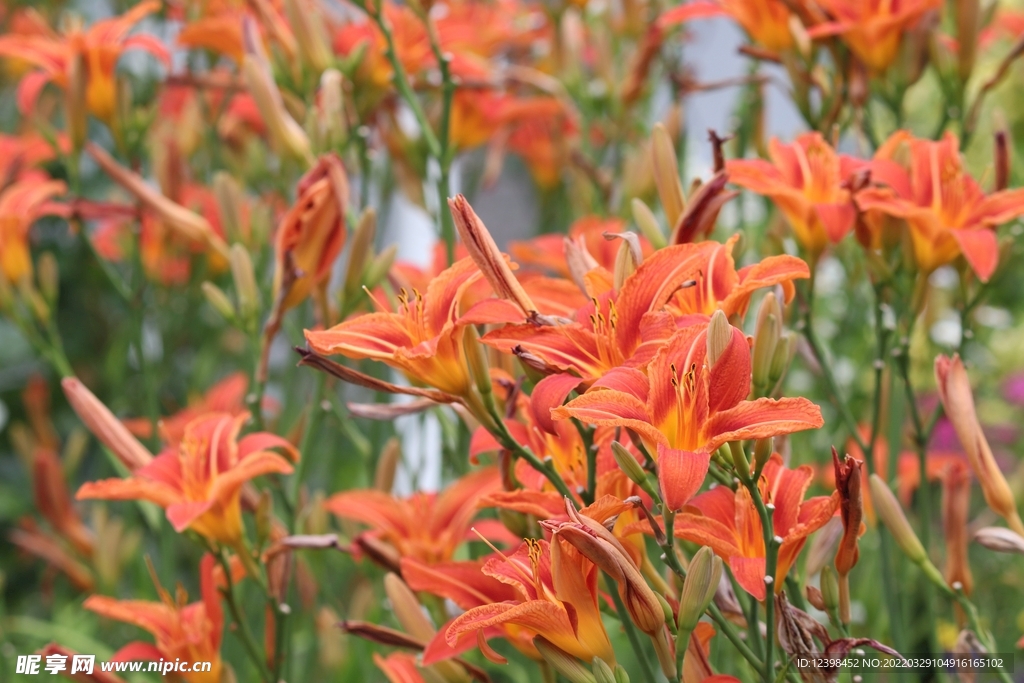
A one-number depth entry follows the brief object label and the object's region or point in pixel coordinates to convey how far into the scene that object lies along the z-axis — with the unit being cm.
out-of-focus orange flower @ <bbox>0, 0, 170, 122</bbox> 219
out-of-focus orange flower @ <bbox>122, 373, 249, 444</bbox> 239
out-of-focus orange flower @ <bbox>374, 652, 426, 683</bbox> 183
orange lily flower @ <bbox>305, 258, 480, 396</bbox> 180
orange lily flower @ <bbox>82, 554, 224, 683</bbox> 189
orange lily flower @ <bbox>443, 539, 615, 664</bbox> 173
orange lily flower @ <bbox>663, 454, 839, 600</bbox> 175
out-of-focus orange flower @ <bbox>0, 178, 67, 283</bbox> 216
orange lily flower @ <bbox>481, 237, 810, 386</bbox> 176
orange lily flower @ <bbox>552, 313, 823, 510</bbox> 171
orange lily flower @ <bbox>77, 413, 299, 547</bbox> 188
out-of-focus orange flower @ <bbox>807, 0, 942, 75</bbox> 202
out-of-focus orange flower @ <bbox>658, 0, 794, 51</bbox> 210
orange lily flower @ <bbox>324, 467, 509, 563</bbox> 192
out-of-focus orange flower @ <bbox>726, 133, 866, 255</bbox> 190
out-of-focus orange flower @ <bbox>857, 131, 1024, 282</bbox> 189
